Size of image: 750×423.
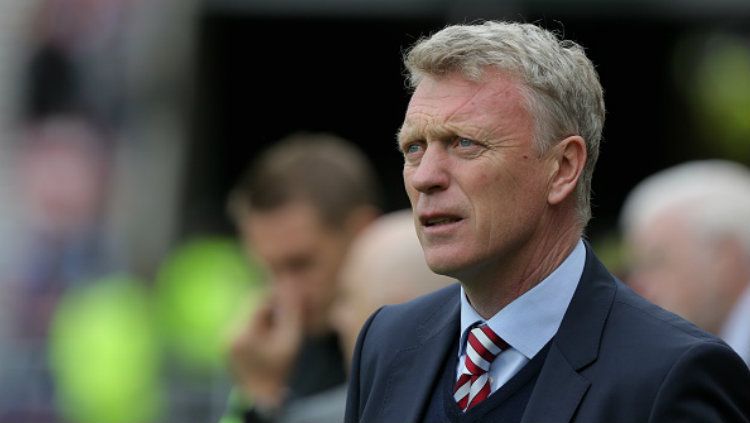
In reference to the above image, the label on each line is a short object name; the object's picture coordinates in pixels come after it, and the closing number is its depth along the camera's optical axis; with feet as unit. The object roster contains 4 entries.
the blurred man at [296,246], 39.34
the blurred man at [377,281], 31.65
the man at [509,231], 20.88
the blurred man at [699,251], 40.78
